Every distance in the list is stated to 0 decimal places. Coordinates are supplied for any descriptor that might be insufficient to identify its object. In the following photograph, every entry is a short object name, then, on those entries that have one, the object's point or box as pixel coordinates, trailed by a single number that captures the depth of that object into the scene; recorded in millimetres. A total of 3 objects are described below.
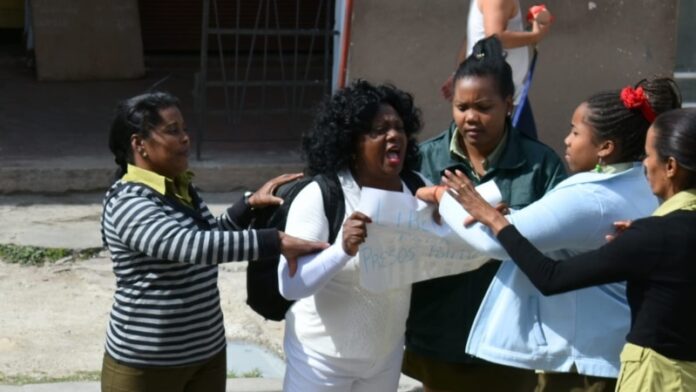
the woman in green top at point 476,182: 4035
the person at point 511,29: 6289
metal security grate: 8227
